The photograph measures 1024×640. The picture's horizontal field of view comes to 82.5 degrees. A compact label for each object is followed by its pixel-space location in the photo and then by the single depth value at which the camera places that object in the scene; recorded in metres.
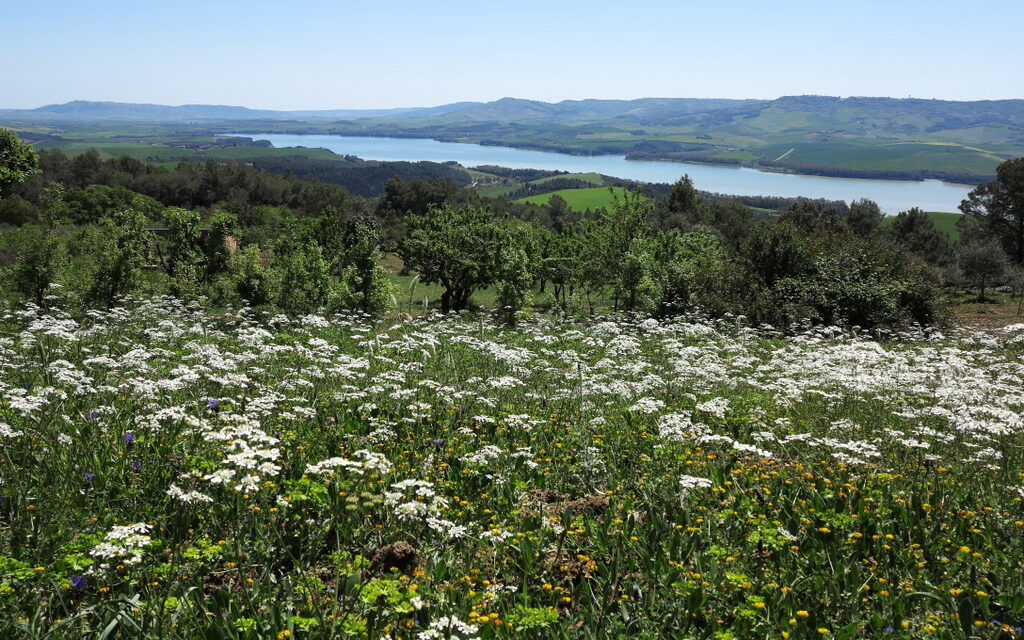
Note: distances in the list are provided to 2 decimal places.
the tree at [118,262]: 20.55
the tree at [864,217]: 75.50
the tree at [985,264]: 46.28
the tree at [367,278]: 26.98
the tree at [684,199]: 102.00
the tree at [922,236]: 66.69
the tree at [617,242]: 31.61
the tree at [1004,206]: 60.12
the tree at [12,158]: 32.16
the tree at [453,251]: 32.78
